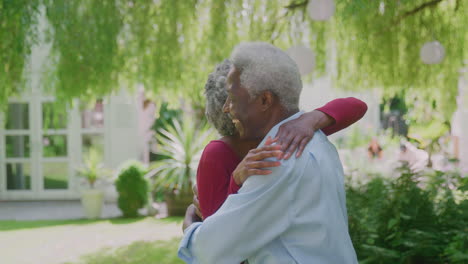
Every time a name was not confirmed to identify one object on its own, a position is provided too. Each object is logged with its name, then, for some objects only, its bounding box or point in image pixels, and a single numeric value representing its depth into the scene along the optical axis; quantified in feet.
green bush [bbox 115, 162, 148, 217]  29.25
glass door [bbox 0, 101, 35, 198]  36.47
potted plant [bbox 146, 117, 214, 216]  29.48
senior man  4.17
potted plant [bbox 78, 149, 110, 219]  29.86
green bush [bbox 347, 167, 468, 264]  12.17
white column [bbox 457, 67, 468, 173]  42.52
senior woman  4.26
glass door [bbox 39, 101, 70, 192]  36.42
